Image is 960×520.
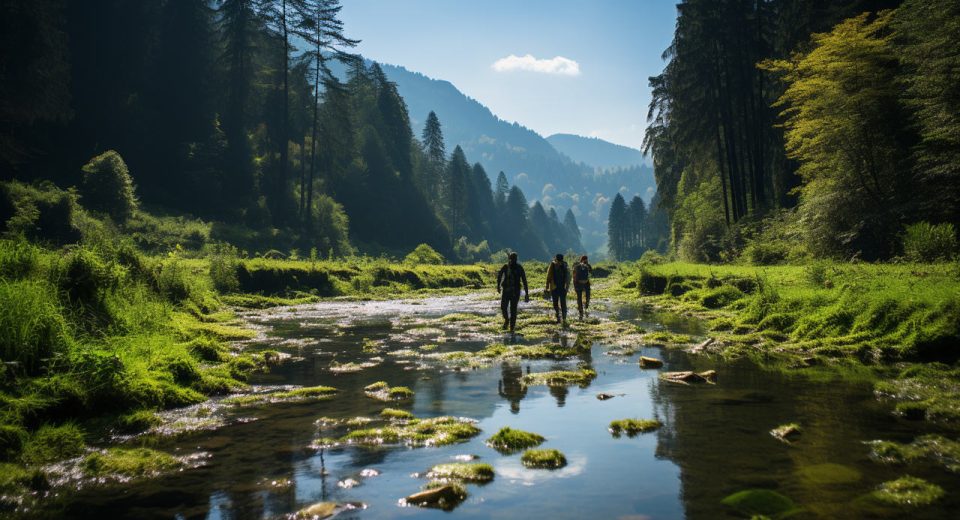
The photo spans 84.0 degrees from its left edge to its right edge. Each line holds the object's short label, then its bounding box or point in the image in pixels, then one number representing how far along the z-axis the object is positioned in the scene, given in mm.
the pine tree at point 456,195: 102312
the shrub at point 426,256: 54678
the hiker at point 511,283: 16375
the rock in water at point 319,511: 4496
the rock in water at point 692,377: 9148
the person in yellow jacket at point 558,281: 18234
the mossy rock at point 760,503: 4208
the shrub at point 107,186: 32656
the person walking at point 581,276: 20516
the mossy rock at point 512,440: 6233
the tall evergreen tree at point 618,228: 142750
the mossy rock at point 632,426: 6684
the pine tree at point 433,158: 102062
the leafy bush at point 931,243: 16078
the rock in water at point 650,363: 10773
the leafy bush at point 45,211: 23234
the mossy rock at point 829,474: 4805
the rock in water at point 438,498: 4730
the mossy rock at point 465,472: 5320
